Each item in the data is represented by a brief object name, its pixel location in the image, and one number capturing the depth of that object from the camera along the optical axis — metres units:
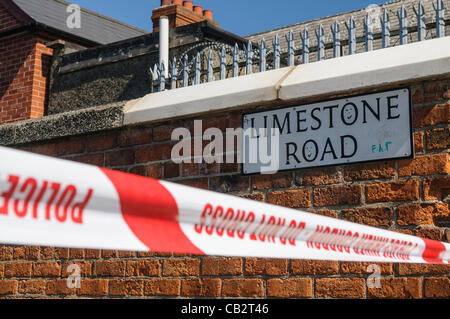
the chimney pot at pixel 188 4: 12.56
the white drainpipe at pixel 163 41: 4.99
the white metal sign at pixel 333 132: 3.31
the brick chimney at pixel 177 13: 12.13
